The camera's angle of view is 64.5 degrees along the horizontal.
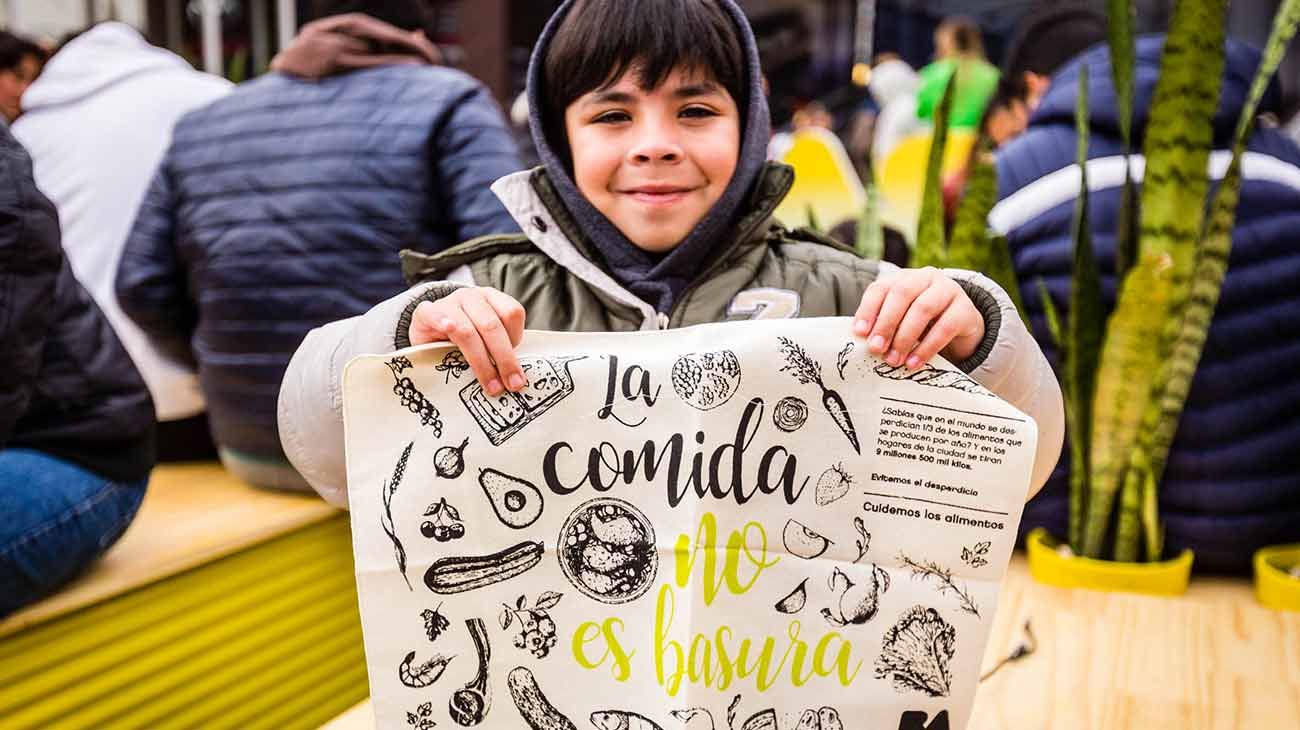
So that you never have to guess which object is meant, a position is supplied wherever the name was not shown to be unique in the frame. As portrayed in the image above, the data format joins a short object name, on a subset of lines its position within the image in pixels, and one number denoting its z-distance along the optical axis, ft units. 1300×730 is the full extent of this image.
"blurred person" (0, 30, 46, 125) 10.75
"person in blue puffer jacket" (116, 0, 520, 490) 6.64
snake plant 5.20
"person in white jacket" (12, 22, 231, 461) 7.50
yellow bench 4.80
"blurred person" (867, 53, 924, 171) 14.40
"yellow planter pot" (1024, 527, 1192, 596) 5.79
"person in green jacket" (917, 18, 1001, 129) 12.47
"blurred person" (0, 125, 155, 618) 4.55
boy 3.13
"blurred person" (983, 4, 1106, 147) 9.89
